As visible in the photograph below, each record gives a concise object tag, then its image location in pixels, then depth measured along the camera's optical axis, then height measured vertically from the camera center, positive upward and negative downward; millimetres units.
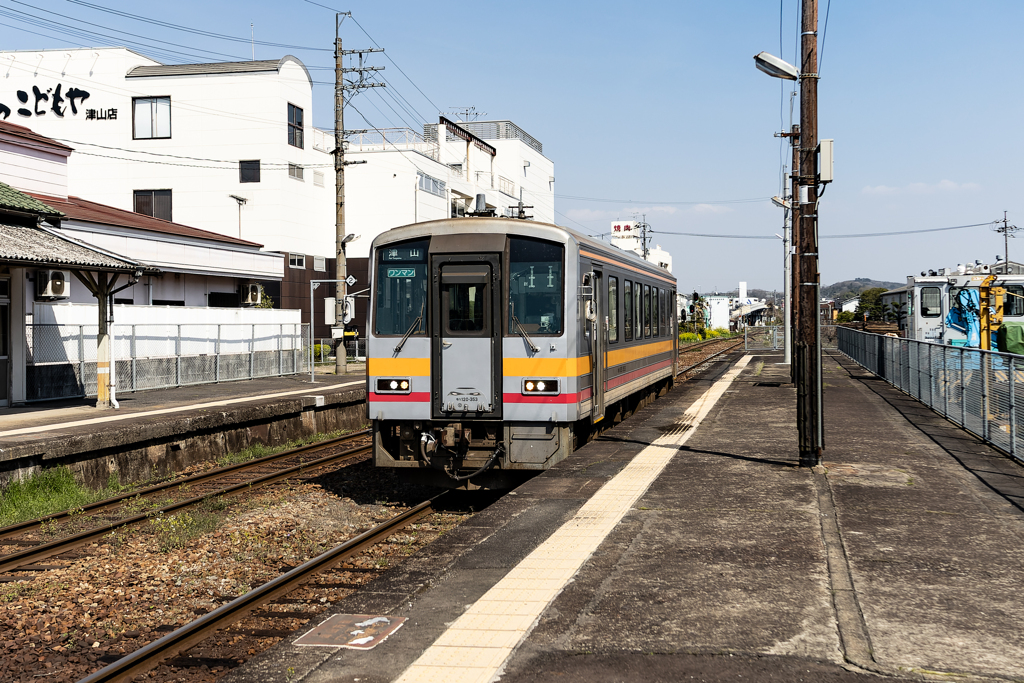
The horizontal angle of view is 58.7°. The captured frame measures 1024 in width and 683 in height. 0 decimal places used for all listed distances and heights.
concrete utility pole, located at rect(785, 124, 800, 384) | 26591 +1942
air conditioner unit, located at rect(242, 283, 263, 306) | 31031 +1412
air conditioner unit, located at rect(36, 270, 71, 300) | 19641 +1147
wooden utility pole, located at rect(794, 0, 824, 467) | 10680 +802
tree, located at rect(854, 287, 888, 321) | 113875 +3770
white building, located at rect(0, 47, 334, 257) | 45656 +10433
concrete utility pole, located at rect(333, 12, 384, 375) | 27984 +5387
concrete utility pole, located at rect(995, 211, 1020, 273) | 83062 +9218
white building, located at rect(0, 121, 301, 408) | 17984 +1330
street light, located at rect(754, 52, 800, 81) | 11422 +3351
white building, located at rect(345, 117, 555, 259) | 53406 +9807
